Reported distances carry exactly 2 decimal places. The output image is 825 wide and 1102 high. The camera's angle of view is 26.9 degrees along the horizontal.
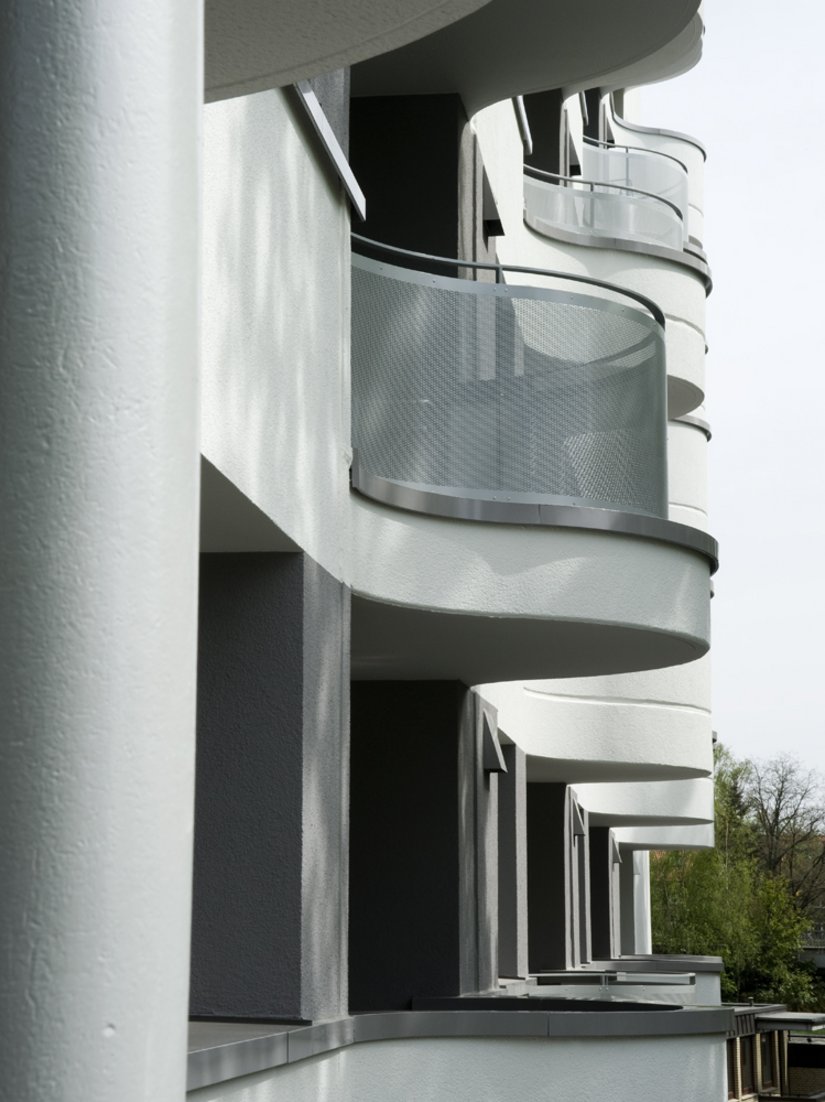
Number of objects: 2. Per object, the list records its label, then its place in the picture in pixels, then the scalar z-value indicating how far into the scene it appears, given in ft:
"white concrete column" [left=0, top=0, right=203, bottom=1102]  7.80
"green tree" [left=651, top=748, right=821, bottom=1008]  188.34
